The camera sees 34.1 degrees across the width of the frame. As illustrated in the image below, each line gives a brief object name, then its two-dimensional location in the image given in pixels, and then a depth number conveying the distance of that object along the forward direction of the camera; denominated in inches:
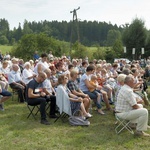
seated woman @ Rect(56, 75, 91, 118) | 244.1
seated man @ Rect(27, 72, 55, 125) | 244.8
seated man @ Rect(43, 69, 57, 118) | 267.4
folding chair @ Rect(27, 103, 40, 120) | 267.5
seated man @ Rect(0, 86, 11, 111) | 290.2
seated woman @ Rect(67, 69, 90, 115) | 258.2
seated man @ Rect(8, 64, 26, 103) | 333.4
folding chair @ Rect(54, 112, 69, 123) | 267.0
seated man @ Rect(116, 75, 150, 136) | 207.0
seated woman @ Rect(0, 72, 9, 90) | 329.5
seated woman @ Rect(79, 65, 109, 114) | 281.8
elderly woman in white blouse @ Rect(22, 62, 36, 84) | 342.8
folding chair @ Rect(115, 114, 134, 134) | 218.8
